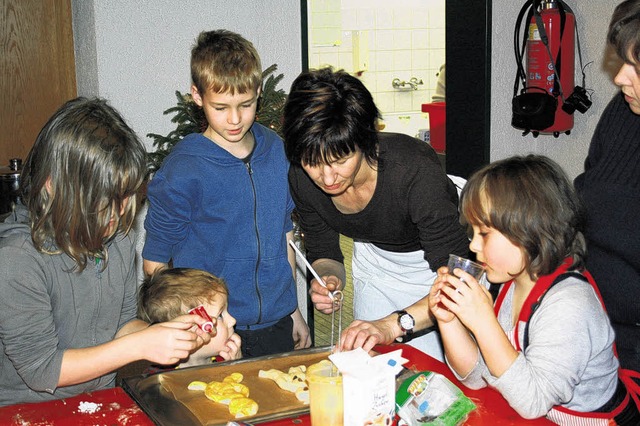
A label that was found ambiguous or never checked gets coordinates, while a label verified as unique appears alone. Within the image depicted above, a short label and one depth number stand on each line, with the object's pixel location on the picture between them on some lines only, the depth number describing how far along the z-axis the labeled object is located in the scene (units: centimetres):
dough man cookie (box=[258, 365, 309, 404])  181
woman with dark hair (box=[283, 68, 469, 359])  204
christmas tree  350
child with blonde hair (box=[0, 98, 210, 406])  183
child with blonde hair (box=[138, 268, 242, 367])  215
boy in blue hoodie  249
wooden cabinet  420
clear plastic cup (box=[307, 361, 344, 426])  159
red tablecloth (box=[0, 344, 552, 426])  169
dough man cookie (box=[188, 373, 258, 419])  173
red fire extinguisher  362
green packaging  162
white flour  177
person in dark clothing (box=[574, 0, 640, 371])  193
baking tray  171
